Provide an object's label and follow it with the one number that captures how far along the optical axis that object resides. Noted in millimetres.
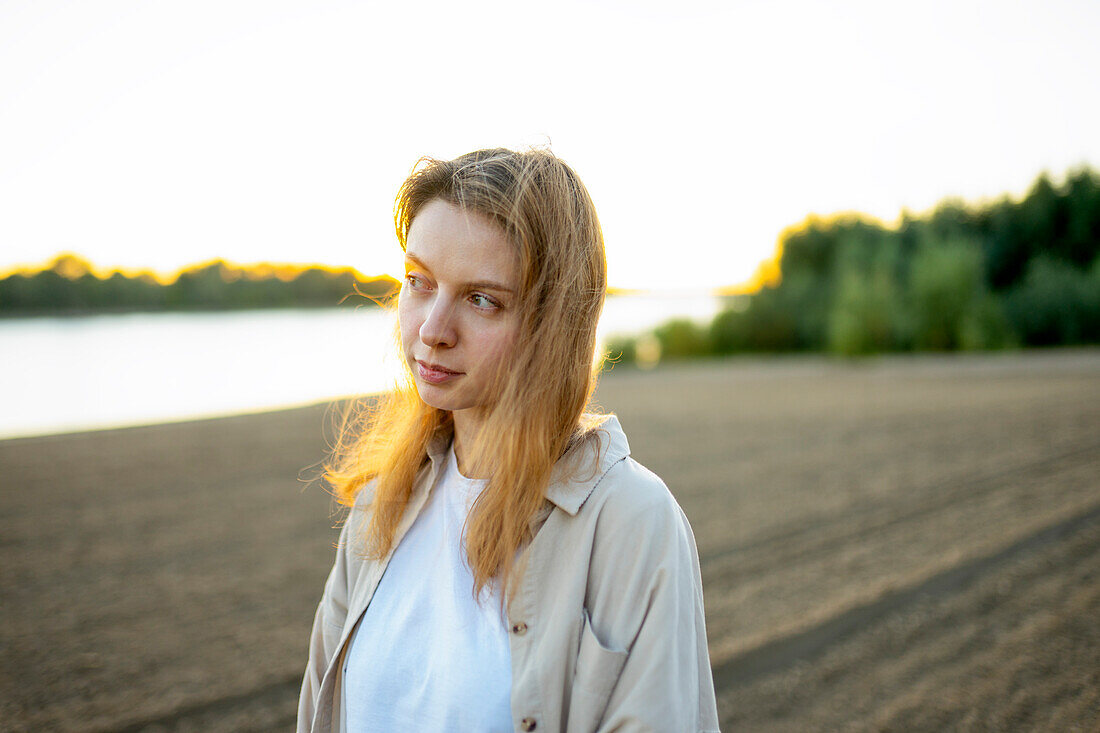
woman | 1219
